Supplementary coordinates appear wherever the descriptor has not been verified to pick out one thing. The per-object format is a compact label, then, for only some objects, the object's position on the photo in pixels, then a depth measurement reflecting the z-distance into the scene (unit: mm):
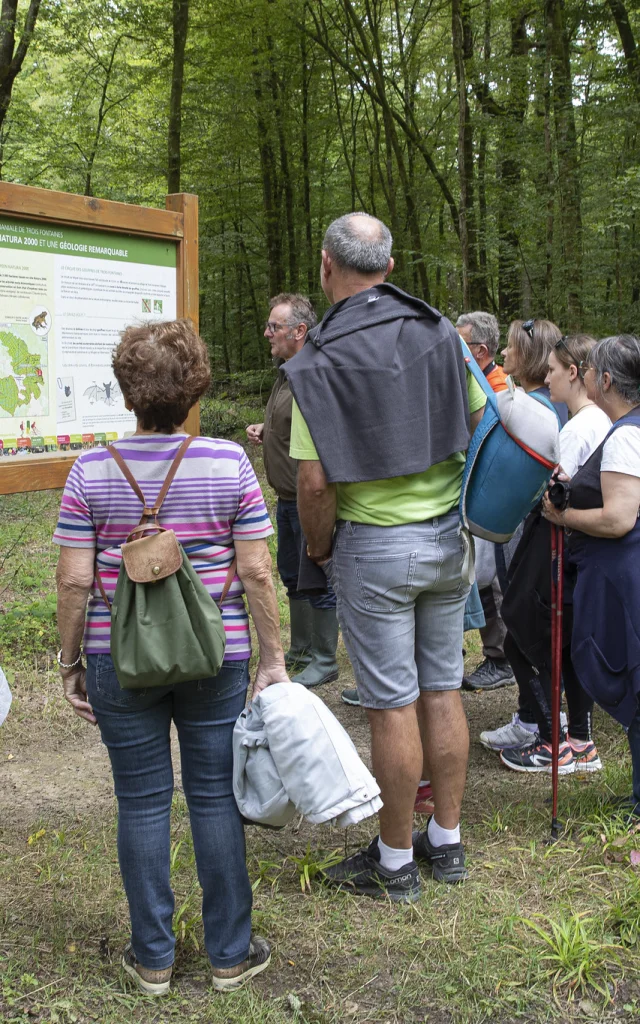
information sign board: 3502
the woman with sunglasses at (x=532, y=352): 4185
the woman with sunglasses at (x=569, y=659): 3840
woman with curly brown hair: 2199
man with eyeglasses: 4691
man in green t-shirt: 2604
